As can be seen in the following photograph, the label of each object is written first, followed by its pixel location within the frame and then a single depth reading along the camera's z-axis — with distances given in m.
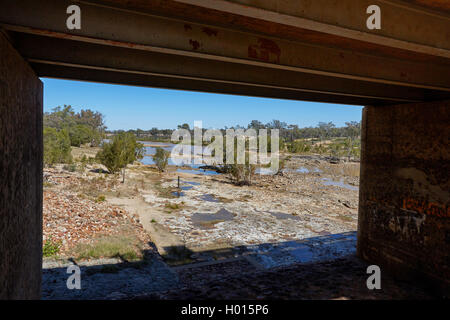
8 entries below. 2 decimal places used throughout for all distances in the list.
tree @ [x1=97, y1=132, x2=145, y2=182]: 26.33
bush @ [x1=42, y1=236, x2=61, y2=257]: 8.75
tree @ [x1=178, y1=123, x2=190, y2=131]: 119.16
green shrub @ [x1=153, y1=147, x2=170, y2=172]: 35.22
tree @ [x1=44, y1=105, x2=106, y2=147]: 58.07
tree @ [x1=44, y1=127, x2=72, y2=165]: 25.50
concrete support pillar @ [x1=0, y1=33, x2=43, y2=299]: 2.48
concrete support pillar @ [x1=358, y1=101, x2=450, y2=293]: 5.54
